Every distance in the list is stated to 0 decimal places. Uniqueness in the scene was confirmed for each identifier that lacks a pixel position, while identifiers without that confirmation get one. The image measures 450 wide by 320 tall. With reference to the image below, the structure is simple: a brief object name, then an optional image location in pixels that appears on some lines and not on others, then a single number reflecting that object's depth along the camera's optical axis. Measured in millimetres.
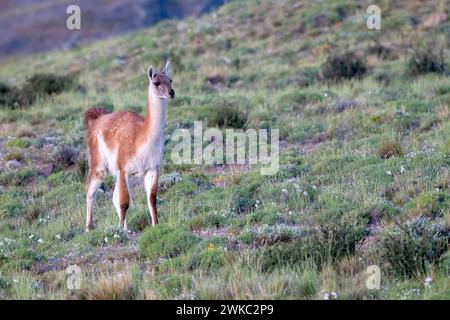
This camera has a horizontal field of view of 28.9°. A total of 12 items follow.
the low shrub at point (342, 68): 21234
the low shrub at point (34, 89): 20766
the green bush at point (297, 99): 18359
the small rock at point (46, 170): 14927
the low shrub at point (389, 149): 13422
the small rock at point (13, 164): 15118
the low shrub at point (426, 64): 20484
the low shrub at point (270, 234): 9898
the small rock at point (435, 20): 26219
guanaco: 11141
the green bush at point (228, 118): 16734
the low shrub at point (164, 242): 9969
